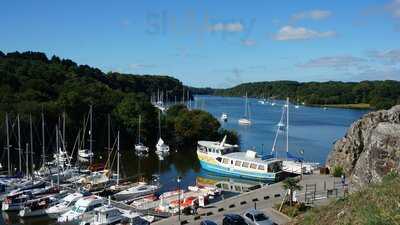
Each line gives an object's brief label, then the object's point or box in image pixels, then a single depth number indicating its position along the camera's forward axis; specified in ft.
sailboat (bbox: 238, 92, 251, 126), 462.19
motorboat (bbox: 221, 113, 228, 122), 495.65
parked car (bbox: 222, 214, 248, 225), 93.58
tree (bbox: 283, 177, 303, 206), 113.91
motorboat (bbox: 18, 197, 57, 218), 140.56
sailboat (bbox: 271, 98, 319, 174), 192.29
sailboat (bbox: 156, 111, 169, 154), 271.28
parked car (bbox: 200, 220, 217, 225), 93.91
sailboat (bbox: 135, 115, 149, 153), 270.87
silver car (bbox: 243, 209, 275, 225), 94.02
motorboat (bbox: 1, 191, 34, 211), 146.10
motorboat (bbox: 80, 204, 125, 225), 125.90
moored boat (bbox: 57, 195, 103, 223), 133.28
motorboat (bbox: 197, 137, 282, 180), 199.62
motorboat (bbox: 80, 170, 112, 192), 170.22
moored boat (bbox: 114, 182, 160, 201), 157.07
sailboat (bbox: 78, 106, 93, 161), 241.96
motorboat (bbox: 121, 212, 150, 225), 120.61
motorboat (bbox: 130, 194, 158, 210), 141.12
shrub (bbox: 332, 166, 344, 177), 158.76
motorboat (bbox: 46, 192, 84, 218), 140.26
